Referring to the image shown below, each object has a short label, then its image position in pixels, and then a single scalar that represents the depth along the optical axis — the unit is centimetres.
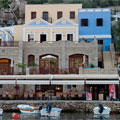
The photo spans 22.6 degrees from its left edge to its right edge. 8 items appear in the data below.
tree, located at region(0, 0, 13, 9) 5808
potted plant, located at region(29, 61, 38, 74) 3773
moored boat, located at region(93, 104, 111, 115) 2978
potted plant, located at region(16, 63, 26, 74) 3683
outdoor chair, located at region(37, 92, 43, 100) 3326
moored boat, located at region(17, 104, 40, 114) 3059
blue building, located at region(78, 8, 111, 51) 4462
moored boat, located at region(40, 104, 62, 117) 2948
